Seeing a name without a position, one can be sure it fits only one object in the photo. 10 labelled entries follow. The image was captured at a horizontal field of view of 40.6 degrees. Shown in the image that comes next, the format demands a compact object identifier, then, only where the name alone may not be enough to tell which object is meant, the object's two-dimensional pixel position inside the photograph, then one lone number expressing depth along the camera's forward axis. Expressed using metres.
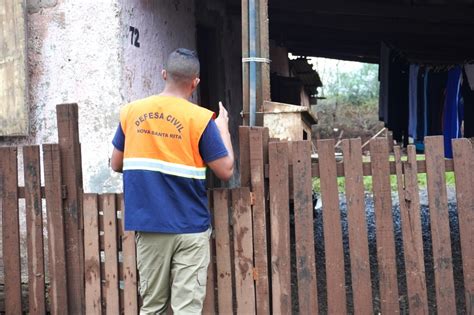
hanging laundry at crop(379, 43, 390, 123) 8.50
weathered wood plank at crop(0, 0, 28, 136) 4.73
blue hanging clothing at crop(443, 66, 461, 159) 7.71
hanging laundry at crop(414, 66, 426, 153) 8.21
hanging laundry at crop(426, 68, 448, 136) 8.09
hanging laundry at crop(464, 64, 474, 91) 7.44
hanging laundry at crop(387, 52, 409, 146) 8.50
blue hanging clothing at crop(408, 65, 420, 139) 8.26
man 3.31
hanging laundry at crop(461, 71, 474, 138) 7.64
